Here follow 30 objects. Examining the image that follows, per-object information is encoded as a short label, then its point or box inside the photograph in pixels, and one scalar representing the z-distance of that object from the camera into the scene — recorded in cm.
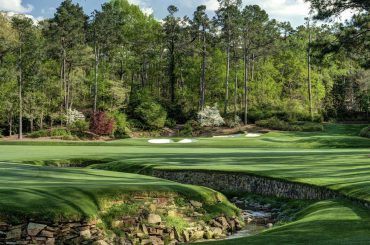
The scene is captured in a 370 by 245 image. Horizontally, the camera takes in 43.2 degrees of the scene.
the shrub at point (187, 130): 6320
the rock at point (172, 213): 1658
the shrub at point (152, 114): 6712
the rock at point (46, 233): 1296
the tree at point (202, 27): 7456
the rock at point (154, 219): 1552
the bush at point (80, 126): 6272
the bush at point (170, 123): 6950
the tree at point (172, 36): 8000
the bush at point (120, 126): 6262
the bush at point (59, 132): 6019
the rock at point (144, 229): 1505
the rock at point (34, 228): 1281
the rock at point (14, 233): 1262
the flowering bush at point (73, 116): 6488
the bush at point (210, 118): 6594
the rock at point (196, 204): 1771
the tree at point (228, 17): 7138
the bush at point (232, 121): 6481
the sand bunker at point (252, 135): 5543
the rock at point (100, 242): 1332
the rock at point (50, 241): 1288
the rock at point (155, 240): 1486
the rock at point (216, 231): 1614
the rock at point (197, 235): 1582
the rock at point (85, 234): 1352
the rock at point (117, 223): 1469
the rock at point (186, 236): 1550
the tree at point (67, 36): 6862
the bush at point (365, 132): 5459
